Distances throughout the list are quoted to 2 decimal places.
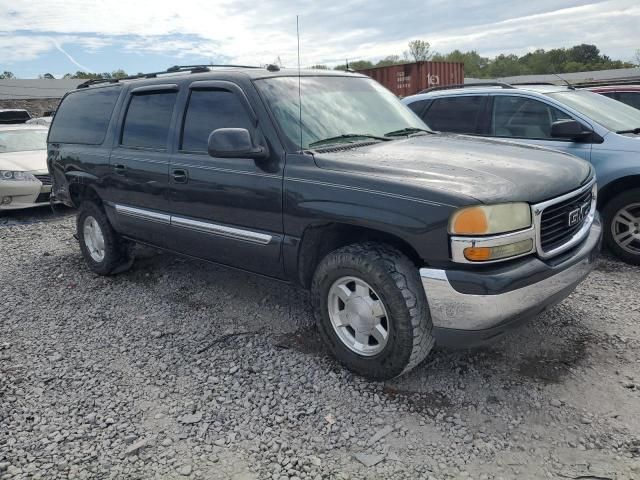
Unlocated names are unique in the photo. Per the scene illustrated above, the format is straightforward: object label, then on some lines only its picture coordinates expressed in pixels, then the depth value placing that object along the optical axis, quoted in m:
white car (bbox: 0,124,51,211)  8.41
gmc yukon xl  2.74
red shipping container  16.16
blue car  5.06
